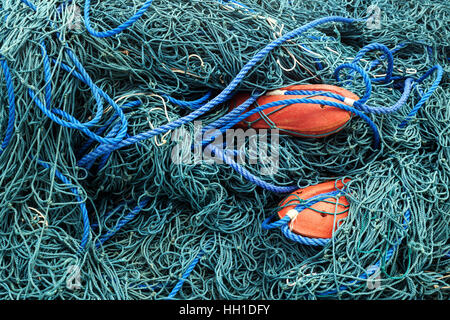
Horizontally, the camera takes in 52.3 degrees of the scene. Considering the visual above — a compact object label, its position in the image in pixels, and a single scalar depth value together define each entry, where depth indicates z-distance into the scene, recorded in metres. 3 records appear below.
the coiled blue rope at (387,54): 2.30
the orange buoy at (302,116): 2.19
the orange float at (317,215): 2.11
